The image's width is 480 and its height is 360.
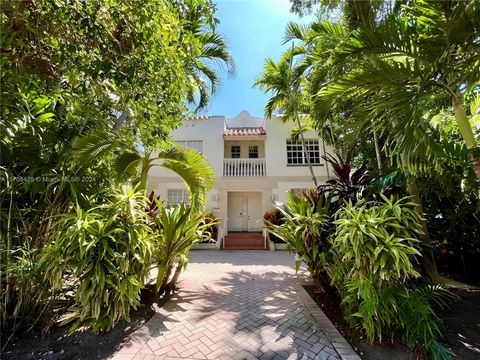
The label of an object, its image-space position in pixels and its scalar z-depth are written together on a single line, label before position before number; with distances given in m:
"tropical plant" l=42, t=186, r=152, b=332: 2.89
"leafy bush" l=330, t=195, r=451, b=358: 2.68
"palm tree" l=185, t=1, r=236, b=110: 7.10
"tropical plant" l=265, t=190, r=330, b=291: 4.25
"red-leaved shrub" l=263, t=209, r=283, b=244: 11.87
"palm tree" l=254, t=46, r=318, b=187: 9.43
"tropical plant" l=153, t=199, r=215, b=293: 4.14
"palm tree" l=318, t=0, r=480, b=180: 2.73
